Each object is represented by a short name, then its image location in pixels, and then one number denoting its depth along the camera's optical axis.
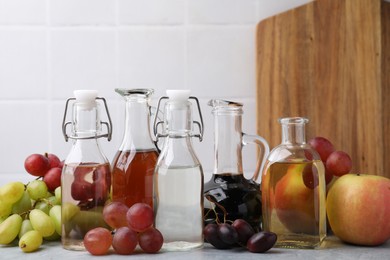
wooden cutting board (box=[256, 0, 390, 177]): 1.68
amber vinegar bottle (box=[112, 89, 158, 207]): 1.17
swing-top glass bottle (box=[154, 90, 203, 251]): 1.14
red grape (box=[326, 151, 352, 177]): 1.21
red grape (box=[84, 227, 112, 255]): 1.13
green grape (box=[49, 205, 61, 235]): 1.21
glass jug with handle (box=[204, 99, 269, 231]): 1.19
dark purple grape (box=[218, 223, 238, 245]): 1.14
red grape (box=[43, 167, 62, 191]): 1.25
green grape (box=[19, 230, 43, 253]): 1.16
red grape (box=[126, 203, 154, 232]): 1.11
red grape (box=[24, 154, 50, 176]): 1.25
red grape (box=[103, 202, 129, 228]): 1.13
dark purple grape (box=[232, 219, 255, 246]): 1.15
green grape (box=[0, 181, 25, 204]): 1.21
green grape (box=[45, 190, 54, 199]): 1.25
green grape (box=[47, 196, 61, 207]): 1.24
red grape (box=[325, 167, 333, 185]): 1.23
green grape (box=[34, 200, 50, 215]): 1.24
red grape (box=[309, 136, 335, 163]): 1.25
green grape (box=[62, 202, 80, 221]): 1.17
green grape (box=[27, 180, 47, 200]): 1.23
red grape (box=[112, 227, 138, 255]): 1.13
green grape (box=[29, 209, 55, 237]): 1.18
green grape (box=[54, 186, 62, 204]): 1.23
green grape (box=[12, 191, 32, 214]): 1.23
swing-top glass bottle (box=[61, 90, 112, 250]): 1.16
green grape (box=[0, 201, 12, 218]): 1.22
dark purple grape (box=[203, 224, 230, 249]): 1.15
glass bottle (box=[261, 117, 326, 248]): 1.16
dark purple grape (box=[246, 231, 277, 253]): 1.13
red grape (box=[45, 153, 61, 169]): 1.28
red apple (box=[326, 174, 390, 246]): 1.16
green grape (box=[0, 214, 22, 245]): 1.19
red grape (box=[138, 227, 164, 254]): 1.13
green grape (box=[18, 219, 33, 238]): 1.20
